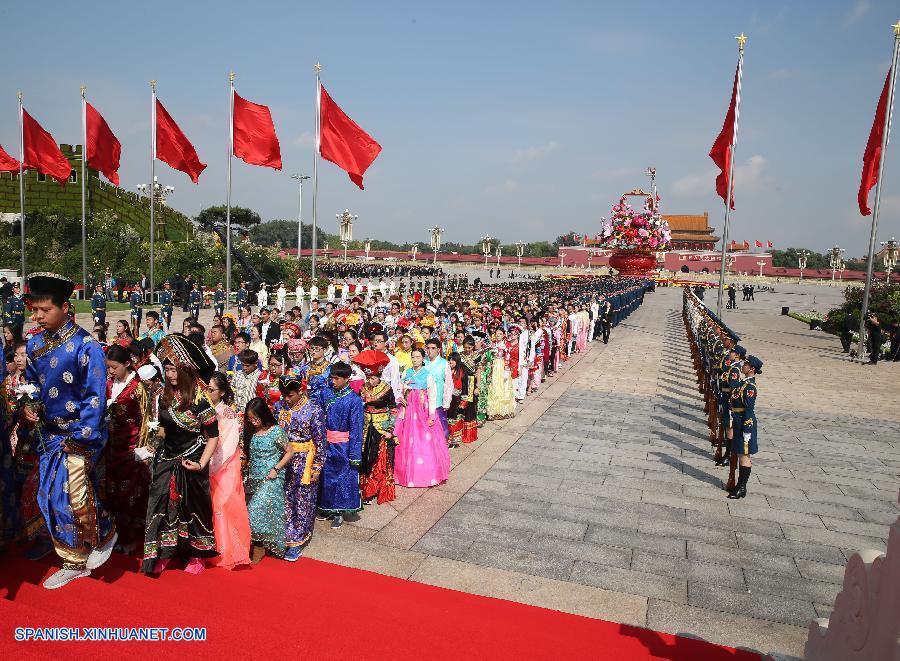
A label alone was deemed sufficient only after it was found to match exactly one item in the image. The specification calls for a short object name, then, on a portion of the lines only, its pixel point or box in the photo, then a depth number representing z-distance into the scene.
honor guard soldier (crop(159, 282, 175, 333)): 16.72
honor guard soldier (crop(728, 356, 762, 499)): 6.40
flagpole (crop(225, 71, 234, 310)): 18.03
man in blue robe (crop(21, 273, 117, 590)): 3.31
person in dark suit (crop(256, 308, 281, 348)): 11.63
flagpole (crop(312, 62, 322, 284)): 15.49
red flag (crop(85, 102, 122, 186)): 18.64
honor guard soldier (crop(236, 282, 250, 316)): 20.38
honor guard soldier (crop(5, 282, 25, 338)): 13.18
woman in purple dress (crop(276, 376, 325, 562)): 4.51
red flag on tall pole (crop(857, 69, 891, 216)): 15.94
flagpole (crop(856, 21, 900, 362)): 15.25
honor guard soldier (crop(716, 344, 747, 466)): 6.75
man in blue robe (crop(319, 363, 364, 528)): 5.04
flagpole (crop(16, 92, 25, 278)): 19.37
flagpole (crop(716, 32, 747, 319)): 16.08
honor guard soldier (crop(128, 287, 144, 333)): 18.22
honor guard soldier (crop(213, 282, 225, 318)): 19.19
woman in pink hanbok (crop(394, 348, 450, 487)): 6.39
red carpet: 2.76
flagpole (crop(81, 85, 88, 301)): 19.48
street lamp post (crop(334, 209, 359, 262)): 74.75
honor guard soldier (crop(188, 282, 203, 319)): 19.83
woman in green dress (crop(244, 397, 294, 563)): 4.28
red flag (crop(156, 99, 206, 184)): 16.72
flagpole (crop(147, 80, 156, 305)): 17.53
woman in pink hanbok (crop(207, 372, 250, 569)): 3.96
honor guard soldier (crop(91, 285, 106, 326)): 17.39
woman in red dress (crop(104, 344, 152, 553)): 4.04
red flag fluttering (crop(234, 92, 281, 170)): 15.06
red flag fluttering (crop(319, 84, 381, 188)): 14.04
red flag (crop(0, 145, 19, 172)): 19.88
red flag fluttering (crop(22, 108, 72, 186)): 19.23
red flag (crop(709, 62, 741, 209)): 16.23
